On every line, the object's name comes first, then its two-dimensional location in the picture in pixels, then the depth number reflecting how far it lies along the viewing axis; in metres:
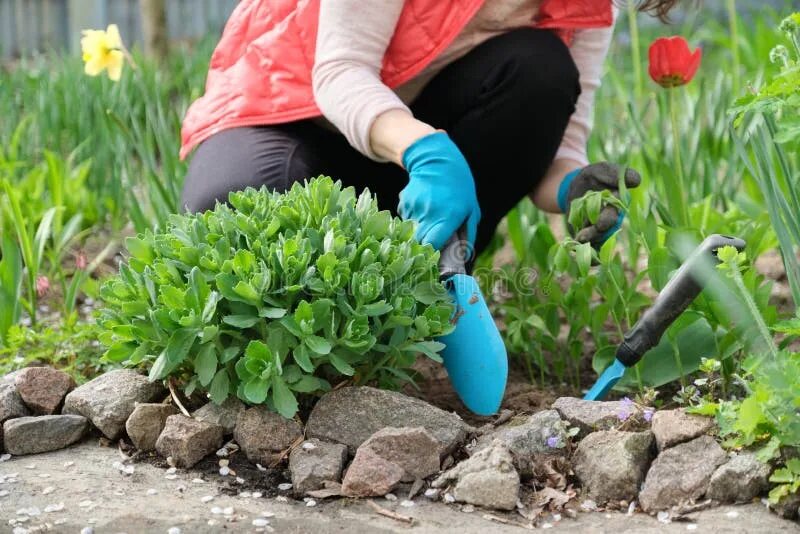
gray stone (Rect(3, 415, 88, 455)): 2.39
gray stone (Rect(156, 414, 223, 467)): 2.34
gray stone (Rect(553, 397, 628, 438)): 2.35
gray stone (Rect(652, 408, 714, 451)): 2.29
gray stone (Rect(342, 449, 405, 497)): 2.28
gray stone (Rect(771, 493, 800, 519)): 2.21
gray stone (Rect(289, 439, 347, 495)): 2.30
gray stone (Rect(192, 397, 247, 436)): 2.38
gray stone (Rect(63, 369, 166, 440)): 2.40
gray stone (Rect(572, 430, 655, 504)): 2.28
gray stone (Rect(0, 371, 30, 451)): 2.42
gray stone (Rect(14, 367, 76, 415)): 2.43
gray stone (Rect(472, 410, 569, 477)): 2.32
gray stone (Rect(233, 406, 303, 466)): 2.35
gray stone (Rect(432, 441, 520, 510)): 2.27
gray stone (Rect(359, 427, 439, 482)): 2.31
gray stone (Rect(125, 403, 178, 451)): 2.38
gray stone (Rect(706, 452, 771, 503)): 2.24
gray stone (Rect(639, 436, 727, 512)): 2.26
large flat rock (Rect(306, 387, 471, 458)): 2.35
